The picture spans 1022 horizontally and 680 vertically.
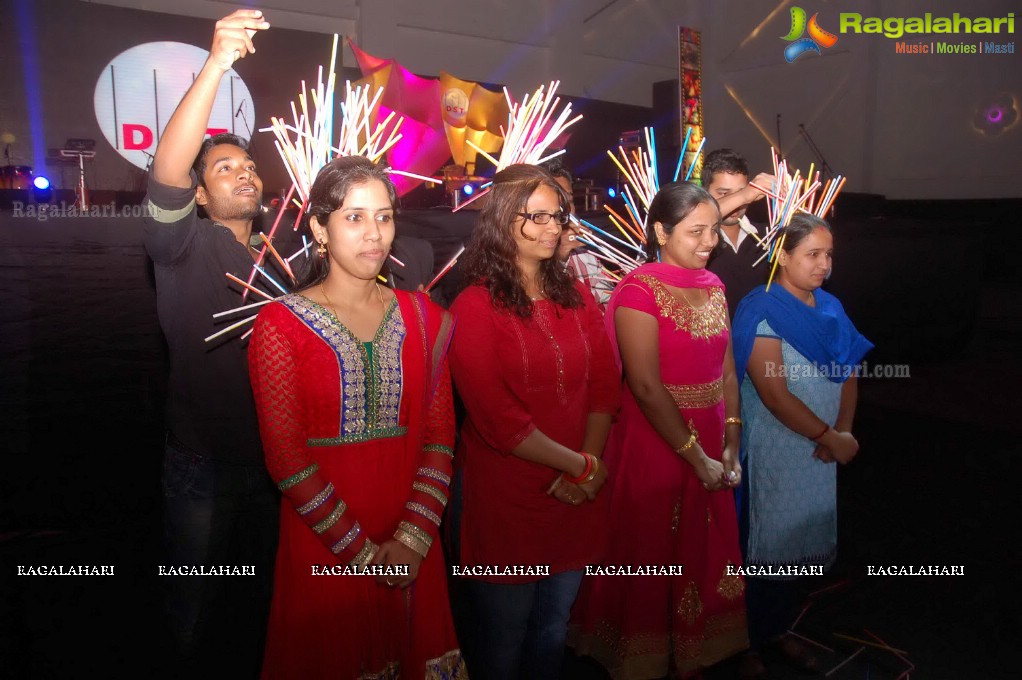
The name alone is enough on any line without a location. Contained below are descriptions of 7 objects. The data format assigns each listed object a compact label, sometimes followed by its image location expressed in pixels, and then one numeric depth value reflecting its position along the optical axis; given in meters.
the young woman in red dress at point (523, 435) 1.80
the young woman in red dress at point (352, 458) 1.48
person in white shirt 2.71
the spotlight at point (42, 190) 3.78
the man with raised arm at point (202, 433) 1.83
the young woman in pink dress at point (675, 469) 2.09
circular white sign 5.12
